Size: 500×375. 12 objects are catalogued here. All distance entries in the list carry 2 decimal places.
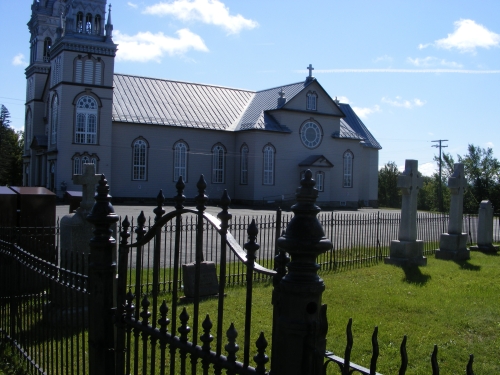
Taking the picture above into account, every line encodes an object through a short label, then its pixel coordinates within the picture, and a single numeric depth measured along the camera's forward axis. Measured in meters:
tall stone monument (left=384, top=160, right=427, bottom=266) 14.12
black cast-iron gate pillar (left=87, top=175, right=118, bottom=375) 4.11
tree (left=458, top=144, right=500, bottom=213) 54.47
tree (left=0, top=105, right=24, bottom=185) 56.56
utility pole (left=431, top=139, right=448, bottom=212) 55.96
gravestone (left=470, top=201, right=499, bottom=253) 18.06
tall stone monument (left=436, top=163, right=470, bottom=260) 16.14
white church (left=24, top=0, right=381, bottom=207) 40.88
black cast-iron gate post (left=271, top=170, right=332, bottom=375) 2.33
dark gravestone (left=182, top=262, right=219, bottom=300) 9.32
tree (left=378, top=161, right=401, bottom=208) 70.62
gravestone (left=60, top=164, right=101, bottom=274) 8.23
